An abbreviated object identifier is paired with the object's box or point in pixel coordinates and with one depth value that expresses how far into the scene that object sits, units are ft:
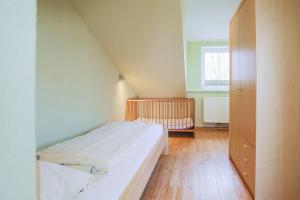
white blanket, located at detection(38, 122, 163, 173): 5.87
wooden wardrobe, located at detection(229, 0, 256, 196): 7.36
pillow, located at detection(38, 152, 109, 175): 5.71
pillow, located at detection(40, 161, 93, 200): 4.09
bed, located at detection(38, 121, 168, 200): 5.01
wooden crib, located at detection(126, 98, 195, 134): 16.72
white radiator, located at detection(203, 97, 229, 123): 18.88
